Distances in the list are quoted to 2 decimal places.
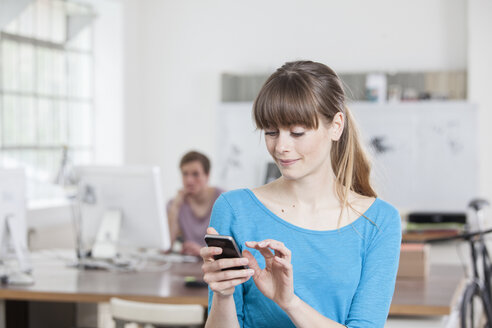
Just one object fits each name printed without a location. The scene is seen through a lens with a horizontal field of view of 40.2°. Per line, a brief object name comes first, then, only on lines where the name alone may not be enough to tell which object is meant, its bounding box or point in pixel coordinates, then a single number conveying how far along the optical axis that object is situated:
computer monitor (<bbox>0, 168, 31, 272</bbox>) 3.38
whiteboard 6.18
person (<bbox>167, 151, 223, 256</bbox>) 4.43
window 5.99
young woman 1.41
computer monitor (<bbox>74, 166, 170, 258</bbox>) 3.60
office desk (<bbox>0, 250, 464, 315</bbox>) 2.86
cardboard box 3.31
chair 2.68
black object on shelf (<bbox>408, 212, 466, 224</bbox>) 6.09
